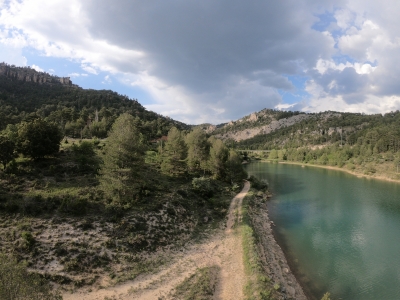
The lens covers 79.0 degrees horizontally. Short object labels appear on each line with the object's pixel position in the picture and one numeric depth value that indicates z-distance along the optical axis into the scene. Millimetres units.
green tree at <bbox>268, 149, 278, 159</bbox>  179000
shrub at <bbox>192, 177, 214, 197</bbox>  43406
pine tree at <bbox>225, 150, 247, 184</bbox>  63062
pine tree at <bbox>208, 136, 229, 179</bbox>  60406
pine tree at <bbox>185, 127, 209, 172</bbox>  57088
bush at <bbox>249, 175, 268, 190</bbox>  66000
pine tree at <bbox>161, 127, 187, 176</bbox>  48688
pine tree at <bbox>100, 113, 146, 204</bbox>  28672
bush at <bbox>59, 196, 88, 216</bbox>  25141
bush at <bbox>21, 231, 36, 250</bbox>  19562
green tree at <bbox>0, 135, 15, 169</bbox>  30841
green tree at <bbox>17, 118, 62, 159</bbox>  35125
